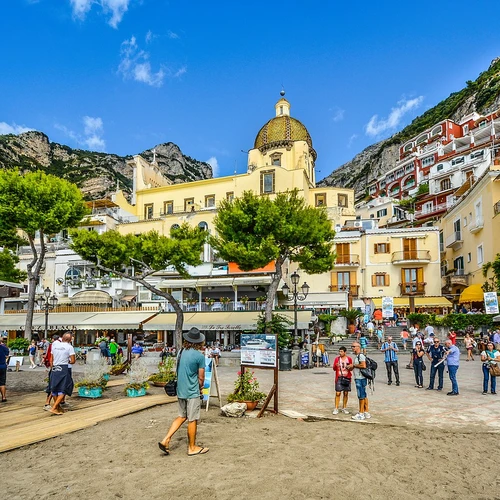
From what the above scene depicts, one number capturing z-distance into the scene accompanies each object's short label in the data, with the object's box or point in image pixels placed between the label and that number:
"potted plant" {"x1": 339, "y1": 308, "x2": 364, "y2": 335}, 32.56
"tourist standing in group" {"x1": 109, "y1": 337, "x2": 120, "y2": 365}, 22.08
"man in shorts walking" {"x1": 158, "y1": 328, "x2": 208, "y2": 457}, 6.25
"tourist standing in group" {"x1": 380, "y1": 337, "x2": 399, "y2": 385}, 14.01
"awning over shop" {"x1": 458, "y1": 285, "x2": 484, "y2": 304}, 30.52
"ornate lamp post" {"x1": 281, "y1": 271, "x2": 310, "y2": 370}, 20.12
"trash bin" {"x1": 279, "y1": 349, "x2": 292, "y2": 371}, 18.67
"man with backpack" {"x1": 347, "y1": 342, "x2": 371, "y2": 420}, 8.76
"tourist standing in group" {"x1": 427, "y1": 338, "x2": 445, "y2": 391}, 12.75
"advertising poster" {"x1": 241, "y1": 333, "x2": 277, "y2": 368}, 9.59
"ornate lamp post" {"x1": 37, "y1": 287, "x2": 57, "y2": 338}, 24.72
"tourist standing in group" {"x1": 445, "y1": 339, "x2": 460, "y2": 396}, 11.94
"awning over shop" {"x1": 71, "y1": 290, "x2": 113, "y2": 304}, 35.94
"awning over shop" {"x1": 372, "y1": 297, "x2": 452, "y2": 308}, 35.78
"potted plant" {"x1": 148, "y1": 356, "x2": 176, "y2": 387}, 13.02
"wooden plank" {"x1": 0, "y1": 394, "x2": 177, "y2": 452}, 7.04
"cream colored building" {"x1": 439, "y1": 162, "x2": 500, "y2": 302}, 30.03
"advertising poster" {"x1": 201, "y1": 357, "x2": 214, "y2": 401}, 9.95
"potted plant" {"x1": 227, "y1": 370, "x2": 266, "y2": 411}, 9.60
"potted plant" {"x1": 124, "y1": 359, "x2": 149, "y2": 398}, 11.36
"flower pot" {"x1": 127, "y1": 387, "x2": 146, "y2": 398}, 11.36
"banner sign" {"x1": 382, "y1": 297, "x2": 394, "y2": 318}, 28.06
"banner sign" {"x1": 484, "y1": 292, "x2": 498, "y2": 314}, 23.33
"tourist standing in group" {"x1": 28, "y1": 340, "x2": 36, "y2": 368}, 21.67
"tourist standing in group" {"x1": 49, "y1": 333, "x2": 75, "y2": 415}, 9.02
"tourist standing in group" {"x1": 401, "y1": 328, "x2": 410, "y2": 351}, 25.62
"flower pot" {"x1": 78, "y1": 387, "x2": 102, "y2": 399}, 11.13
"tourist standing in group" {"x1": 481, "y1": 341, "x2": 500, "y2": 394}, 11.89
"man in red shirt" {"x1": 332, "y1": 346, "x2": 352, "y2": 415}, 9.24
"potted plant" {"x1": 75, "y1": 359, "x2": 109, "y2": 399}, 11.16
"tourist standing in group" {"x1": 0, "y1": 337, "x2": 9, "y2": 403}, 10.42
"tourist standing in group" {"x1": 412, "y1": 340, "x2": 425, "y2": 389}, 13.38
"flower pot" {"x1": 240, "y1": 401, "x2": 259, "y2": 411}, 9.55
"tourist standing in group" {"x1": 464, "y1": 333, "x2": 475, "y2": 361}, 22.20
